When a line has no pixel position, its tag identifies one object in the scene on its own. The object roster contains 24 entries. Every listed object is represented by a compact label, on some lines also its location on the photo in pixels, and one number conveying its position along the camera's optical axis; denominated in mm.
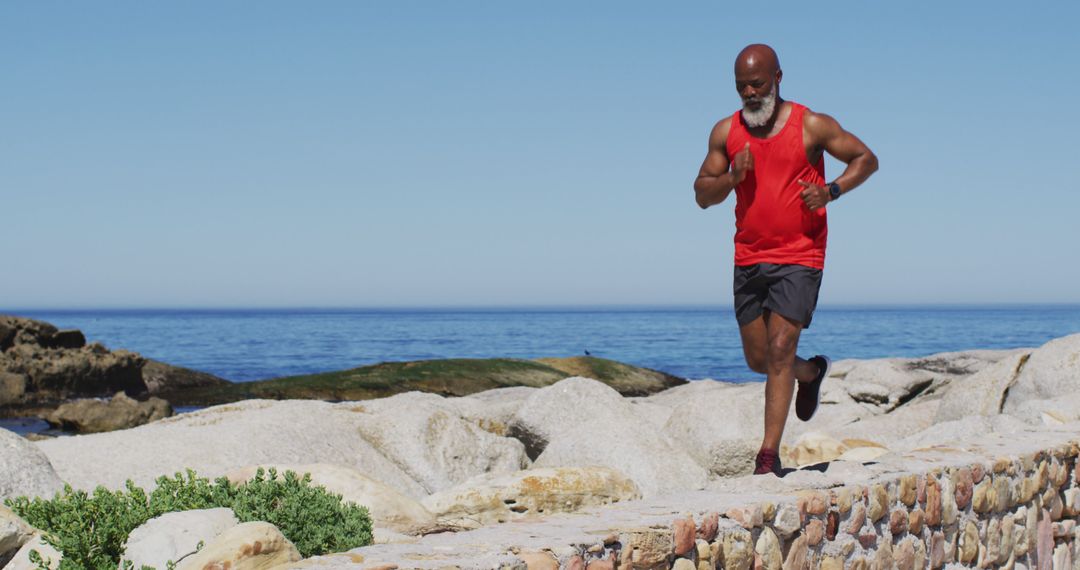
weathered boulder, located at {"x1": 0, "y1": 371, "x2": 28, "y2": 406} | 27875
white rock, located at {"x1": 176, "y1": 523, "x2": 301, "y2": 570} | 4582
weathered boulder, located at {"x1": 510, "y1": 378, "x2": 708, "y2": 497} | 10570
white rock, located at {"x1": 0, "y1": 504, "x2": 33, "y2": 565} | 5793
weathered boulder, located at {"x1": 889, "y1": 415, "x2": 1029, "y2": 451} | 10711
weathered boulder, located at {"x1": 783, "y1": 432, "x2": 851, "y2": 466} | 10656
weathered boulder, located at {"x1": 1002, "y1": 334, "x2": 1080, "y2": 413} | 13000
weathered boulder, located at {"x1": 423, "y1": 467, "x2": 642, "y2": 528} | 7945
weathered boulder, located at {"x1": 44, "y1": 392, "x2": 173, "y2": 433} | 21078
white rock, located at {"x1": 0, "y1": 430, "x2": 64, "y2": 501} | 8203
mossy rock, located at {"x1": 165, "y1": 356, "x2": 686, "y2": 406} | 27088
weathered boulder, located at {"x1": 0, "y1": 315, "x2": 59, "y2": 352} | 33000
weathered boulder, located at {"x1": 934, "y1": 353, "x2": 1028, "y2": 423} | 13586
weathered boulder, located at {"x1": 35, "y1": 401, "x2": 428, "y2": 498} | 10672
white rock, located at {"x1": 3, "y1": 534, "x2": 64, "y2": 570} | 5727
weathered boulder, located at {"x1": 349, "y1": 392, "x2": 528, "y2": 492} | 11789
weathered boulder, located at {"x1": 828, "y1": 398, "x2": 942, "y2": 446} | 14398
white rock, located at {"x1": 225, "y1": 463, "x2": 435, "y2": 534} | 7355
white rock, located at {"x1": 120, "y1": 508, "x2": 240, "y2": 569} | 5445
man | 6305
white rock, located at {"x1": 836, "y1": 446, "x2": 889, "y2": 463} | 9188
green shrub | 5555
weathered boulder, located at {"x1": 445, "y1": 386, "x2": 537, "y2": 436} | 12961
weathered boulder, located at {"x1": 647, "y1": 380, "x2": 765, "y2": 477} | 11273
